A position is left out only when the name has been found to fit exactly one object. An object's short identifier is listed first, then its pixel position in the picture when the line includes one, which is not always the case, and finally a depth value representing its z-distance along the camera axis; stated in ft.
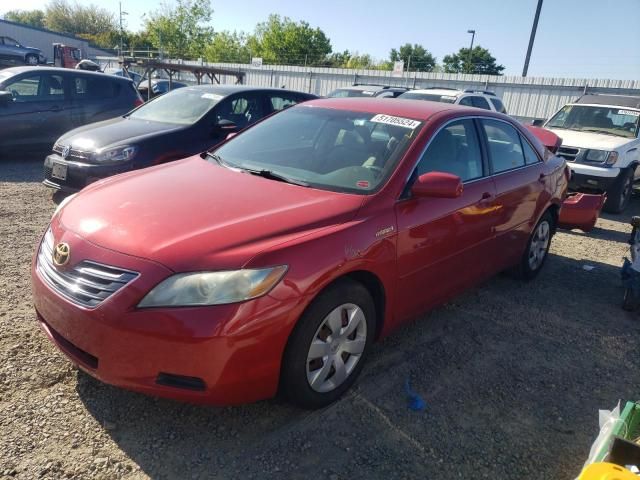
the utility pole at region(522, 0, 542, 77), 68.18
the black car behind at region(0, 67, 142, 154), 27.07
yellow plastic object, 5.30
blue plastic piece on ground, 9.40
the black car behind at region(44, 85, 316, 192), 19.24
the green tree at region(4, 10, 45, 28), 262.14
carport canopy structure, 44.75
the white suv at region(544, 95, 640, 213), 26.96
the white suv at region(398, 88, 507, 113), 37.24
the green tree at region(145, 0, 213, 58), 169.48
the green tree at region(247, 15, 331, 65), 192.13
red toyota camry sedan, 7.38
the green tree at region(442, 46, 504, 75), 220.55
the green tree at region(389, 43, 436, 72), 265.95
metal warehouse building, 136.56
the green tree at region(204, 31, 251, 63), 174.81
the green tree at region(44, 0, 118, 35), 230.89
